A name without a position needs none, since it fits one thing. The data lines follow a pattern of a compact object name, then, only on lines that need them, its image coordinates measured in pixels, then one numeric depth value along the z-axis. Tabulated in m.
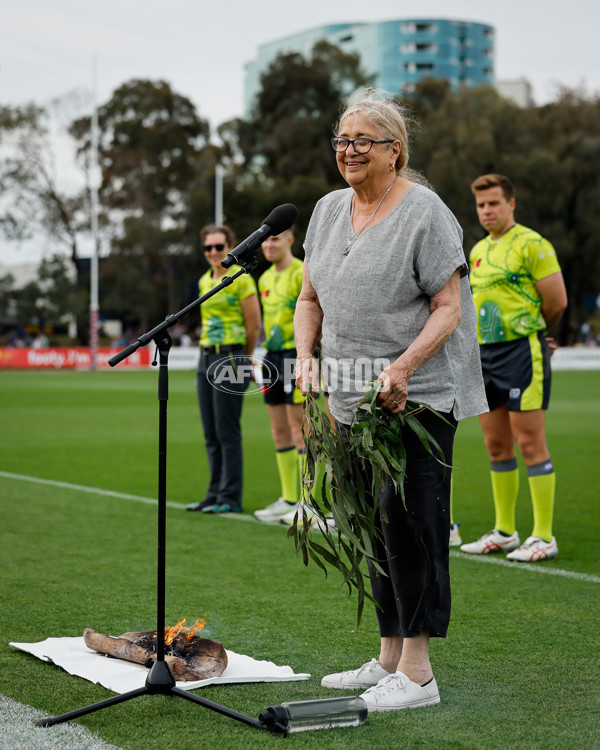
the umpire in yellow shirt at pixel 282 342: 8.09
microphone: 3.65
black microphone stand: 3.43
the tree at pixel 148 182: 59.62
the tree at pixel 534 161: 48.72
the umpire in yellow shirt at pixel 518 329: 6.38
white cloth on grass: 3.88
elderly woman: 3.65
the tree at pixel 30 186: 56.50
